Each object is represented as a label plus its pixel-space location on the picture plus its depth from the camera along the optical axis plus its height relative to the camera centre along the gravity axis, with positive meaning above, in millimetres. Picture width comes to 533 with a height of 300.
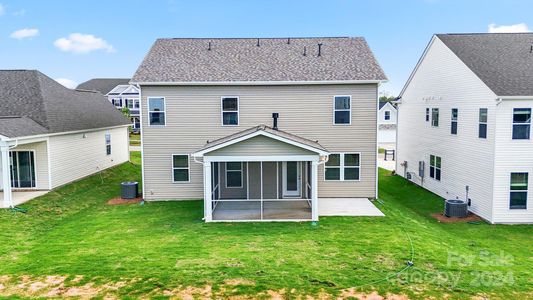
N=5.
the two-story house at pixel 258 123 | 17609 -145
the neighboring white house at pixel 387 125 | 48769 -812
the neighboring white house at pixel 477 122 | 15258 -180
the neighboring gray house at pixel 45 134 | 18094 -649
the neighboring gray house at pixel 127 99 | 54406 +2866
